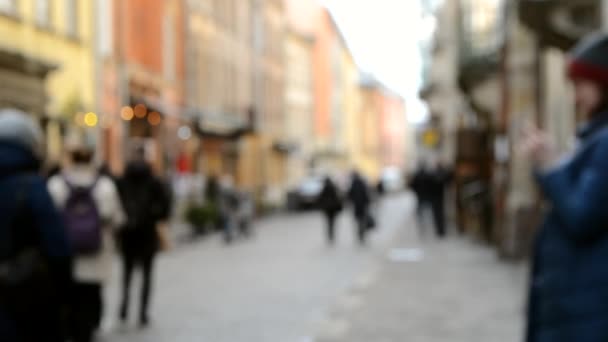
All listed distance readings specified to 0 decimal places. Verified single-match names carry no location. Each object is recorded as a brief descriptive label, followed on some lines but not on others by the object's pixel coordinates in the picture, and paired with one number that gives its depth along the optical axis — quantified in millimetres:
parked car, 48812
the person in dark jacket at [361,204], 23234
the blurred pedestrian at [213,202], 28388
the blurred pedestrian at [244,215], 26795
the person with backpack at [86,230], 8352
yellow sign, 33062
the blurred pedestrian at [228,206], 25156
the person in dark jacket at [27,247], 4082
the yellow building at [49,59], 21938
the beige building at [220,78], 40000
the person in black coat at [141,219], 10281
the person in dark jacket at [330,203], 23828
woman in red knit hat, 3010
